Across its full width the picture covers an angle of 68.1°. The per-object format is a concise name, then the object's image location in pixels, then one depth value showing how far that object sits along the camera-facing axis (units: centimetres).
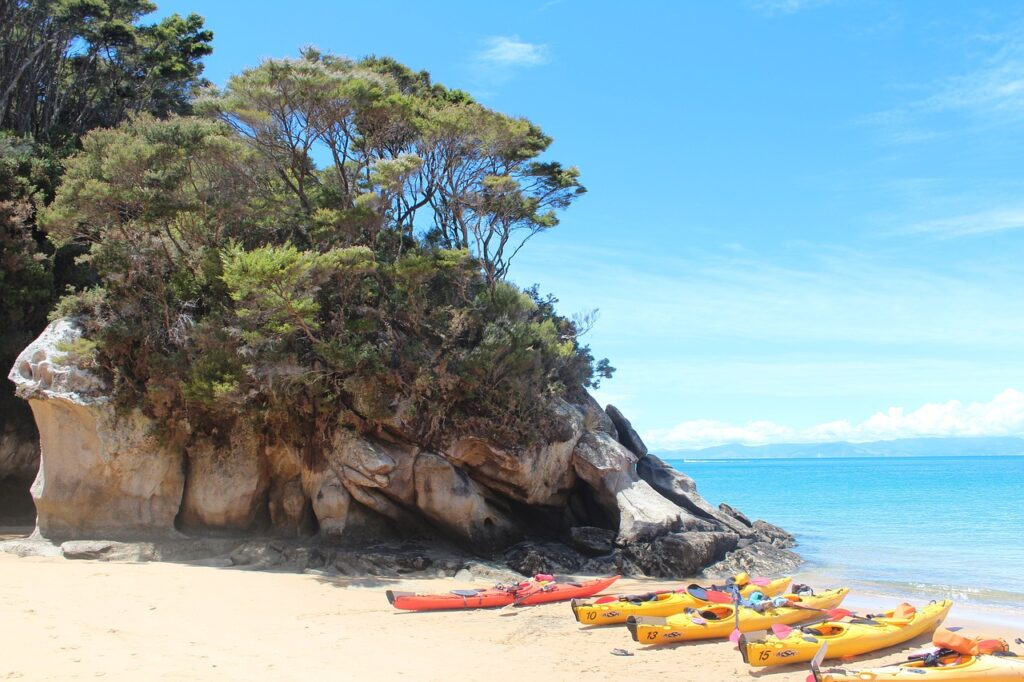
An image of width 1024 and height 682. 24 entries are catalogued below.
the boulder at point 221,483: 1703
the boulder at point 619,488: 1814
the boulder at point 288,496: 1750
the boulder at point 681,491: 2103
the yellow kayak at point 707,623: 1081
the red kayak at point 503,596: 1249
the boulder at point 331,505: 1692
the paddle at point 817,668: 854
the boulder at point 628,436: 2219
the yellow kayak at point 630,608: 1177
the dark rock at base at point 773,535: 2228
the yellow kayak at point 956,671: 844
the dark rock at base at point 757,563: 1769
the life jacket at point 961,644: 888
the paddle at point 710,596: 1192
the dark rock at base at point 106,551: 1467
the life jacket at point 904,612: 1122
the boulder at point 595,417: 1952
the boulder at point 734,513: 2292
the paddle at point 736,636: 1039
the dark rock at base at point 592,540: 1753
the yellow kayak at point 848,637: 962
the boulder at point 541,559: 1622
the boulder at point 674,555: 1683
